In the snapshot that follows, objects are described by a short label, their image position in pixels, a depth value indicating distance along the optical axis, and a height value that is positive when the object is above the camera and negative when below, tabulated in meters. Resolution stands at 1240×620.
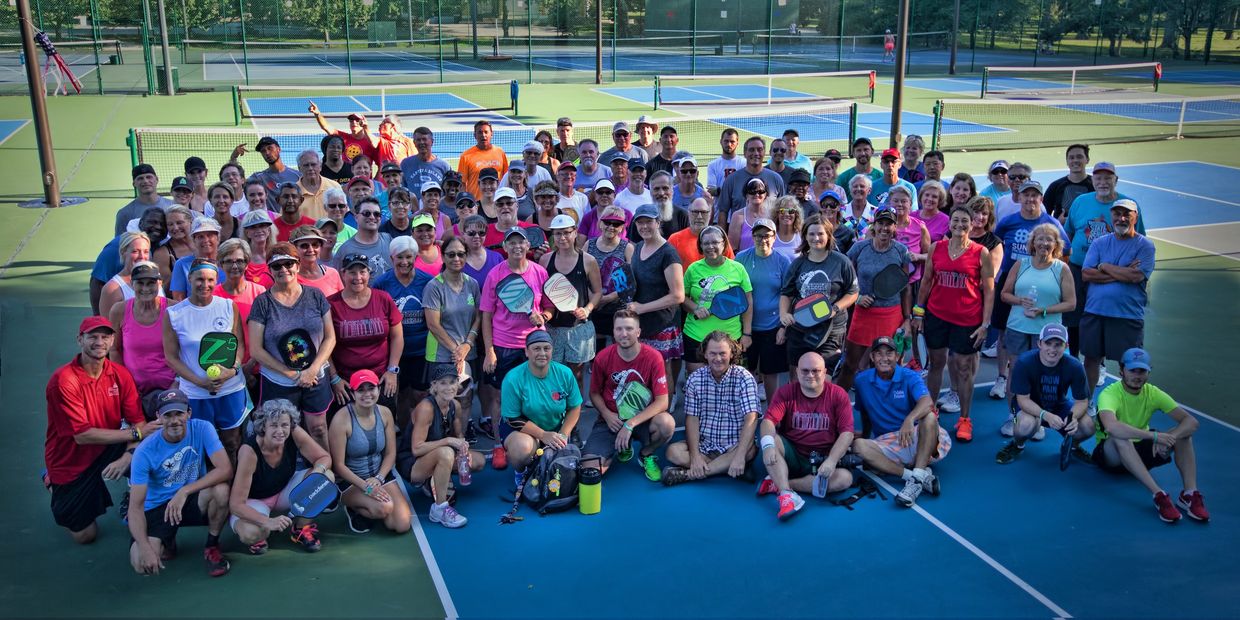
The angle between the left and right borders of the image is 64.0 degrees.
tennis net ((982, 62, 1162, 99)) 34.19 -1.10
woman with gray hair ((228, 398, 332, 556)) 6.74 -2.87
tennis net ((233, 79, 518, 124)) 28.36 -1.46
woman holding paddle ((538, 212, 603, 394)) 8.45 -2.05
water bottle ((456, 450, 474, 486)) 7.56 -3.08
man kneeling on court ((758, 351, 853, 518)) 7.61 -2.91
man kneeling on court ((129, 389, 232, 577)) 6.54 -2.83
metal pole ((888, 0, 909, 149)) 17.41 -0.43
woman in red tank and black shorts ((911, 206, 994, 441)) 8.73 -2.14
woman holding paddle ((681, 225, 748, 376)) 8.52 -2.02
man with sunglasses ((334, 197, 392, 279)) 8.58 -1.64
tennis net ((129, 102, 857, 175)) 20.89 -1.97
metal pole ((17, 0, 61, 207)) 16.31 -0.97
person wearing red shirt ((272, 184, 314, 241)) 9.31 -1.48
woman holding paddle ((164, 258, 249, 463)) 7.21 -2.07
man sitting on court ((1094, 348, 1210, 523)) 7.52 -2.85
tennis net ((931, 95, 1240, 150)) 24.59 -1.90
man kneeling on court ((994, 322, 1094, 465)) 8.09 -2.76
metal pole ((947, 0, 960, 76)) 38.88 +0.46
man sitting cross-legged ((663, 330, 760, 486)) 7.93 -2.90
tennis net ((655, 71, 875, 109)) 32.38 -1.32
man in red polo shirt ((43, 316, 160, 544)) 6.77 -2.53
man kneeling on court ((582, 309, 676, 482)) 8.14 -2.74
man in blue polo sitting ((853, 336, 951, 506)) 7.78 -2.87
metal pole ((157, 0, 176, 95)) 29.04 -0.21
